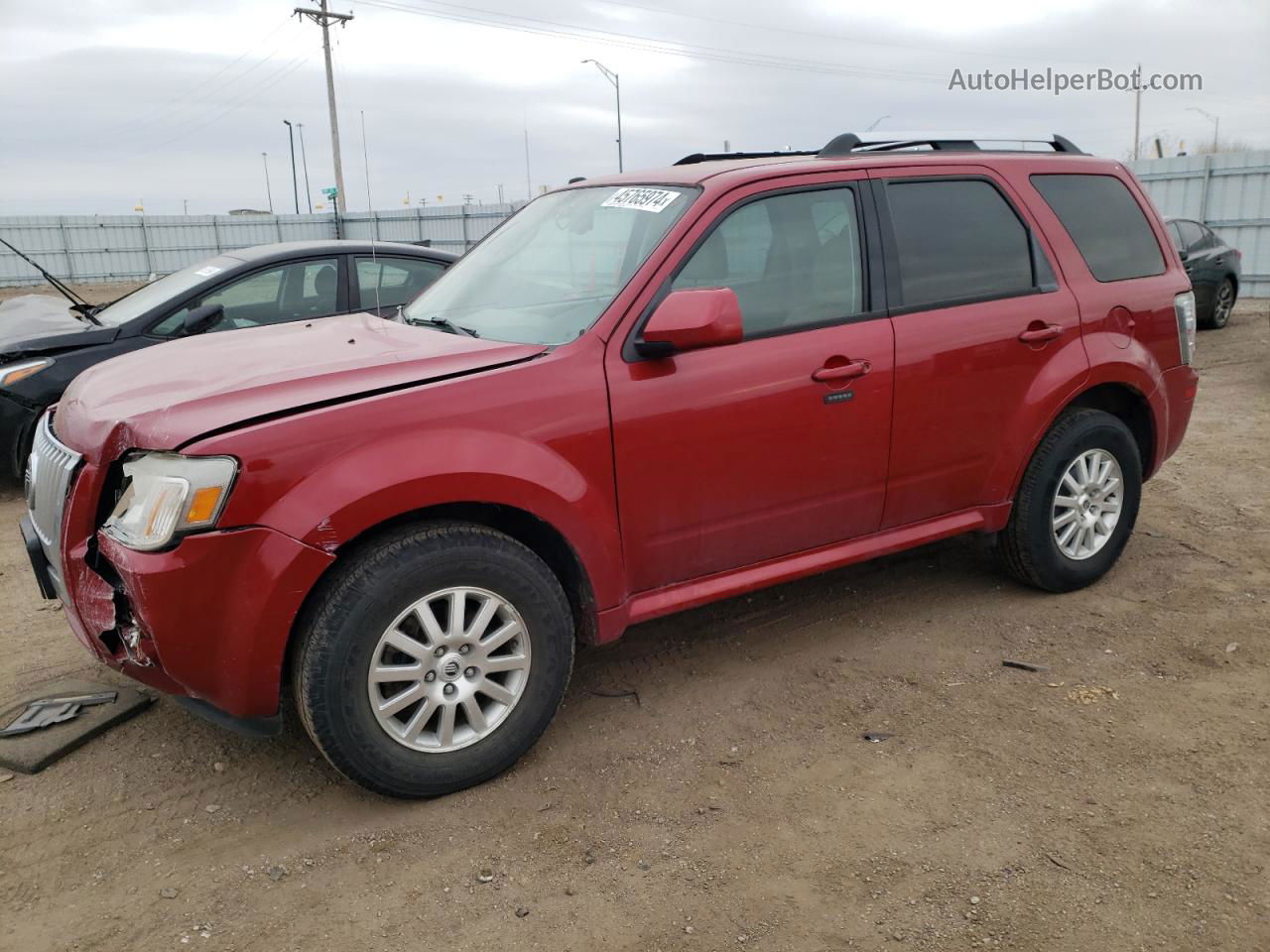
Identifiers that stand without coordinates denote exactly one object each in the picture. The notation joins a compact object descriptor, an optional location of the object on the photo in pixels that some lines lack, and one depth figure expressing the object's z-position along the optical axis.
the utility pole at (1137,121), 58.61
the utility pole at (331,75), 34.62
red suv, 2.84
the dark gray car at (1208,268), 13.06
